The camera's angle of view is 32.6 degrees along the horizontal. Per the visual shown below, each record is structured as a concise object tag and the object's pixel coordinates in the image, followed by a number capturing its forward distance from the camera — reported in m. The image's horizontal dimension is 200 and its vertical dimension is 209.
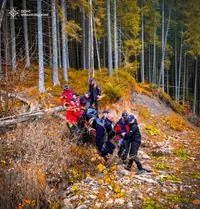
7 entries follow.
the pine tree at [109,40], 24.48
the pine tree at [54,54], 19.59
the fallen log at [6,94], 10.74
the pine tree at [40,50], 18.02
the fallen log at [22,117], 9.98
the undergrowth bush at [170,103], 25.83
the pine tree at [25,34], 22.72
